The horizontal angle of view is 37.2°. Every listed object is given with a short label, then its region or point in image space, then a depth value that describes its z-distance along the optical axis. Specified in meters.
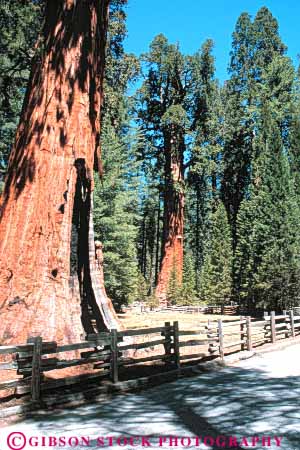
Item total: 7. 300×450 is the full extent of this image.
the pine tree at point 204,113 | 38.24
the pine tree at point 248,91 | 40.59
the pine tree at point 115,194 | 23.19
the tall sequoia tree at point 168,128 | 37.38
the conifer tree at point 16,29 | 12.66
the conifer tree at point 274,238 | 28.50
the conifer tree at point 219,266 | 36.47
